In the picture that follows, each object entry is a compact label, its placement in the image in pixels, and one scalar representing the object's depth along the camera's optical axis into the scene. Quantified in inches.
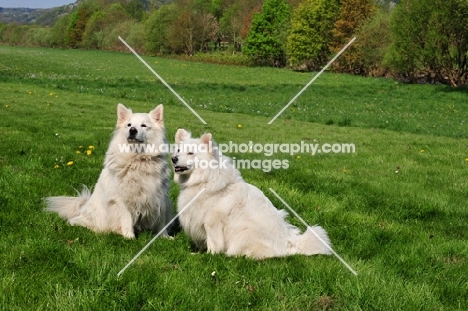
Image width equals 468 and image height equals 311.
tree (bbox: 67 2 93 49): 4621.1
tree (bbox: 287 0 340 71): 2250.2
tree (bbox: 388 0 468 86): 1227.9
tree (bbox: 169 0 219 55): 3164.4
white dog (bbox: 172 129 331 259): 192.1
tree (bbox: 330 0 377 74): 2165.4
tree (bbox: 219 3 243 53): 3341.5
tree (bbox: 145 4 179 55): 3230.8
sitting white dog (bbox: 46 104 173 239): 224.4
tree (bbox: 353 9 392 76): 1909.4
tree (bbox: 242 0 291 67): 2571.4
